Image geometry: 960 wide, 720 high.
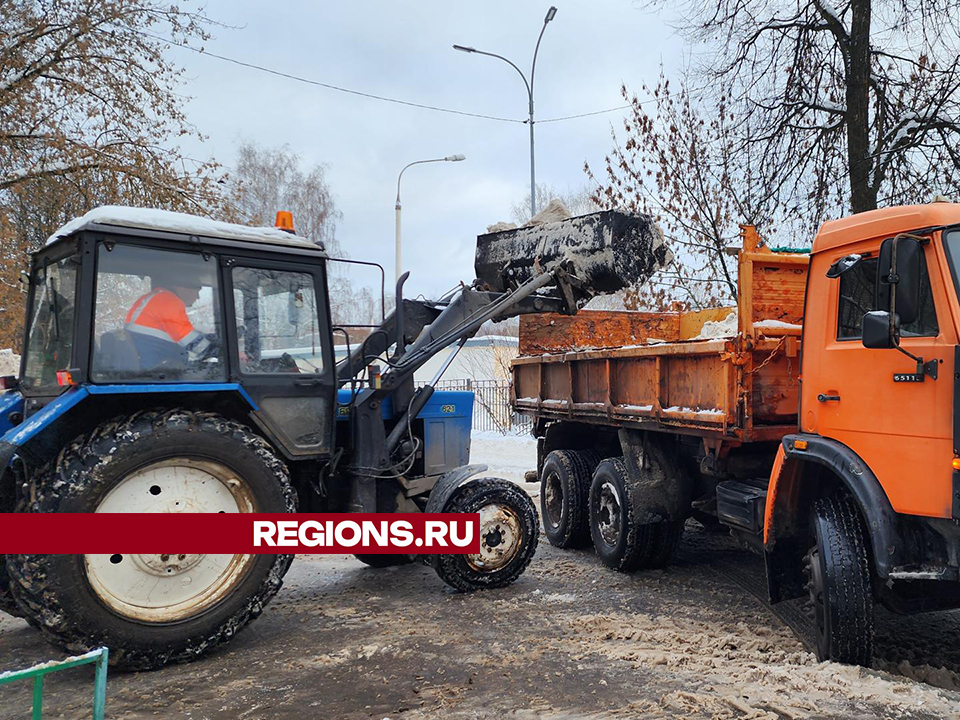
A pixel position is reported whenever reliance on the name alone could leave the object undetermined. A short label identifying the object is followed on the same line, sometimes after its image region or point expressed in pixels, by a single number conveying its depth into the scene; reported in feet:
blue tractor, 12.91
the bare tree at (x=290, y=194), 101.19
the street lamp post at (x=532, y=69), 47.91
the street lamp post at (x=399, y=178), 60.95
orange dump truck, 10.94
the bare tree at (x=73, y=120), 40.65
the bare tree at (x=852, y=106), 31.27
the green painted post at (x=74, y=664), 8.66
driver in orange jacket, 14.03
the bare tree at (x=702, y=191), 36.11
